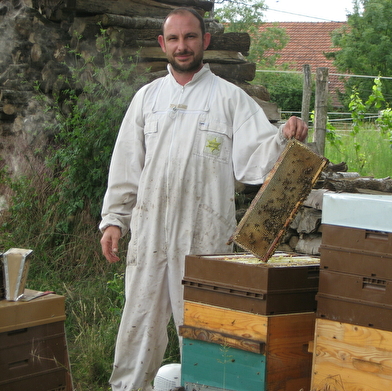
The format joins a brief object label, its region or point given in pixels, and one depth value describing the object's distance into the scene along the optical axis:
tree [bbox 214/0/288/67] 27.44
